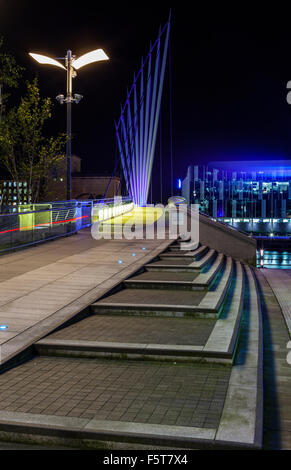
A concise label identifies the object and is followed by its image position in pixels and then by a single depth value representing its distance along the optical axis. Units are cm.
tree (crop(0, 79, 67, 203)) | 1889
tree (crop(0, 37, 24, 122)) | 1669
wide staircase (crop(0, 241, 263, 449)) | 405
